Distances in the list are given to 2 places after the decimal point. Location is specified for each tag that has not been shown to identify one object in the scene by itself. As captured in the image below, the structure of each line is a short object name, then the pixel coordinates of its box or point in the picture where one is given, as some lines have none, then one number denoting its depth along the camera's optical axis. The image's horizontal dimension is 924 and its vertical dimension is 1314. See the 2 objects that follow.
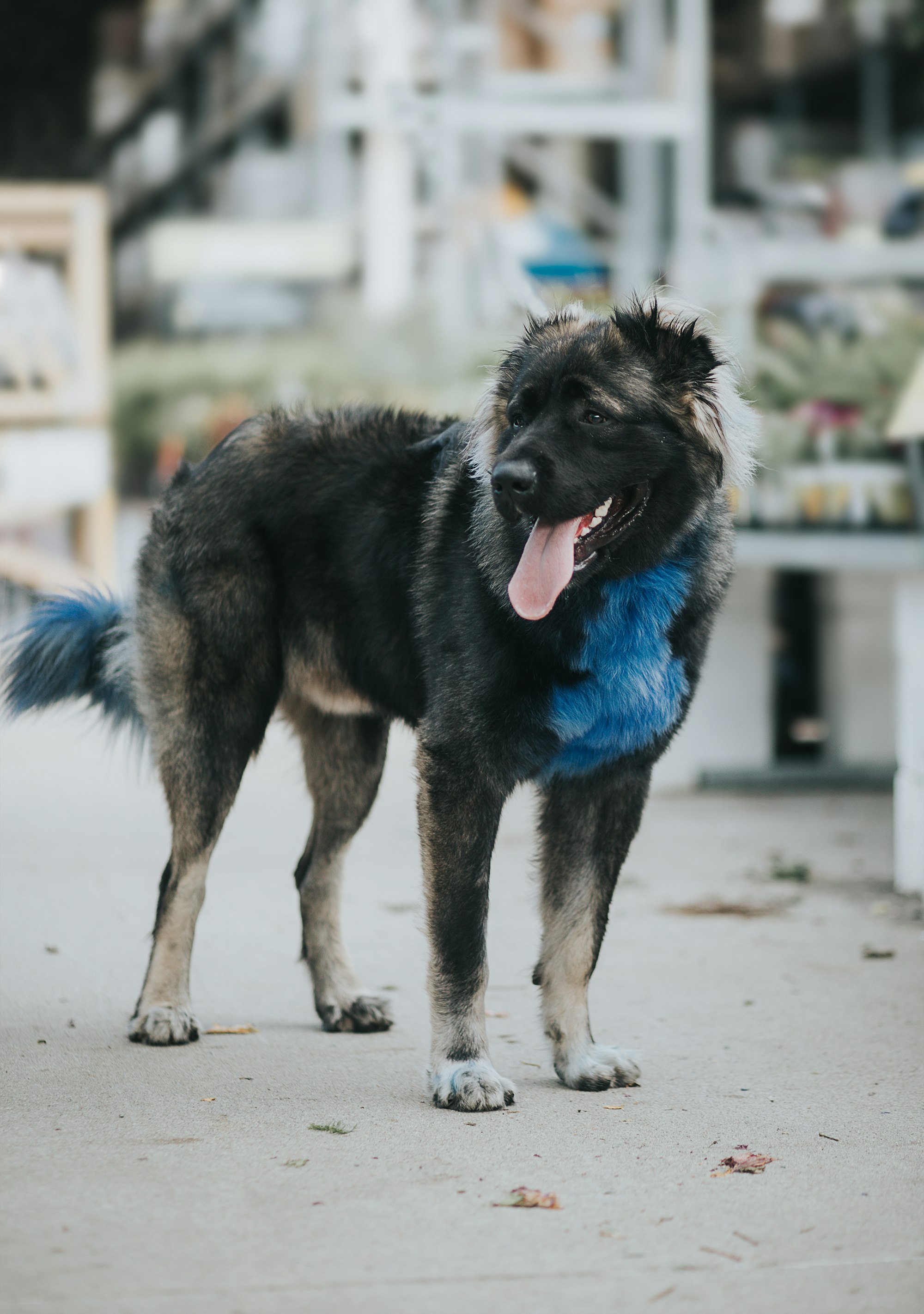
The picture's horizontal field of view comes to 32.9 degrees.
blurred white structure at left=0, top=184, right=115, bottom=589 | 13.44
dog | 3.72
